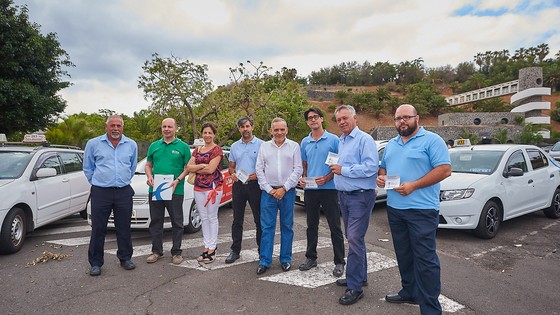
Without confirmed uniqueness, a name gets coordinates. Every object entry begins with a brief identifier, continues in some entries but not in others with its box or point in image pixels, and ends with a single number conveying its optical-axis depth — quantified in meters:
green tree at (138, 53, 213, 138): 14.25
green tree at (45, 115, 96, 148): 17.58
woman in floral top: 4.66
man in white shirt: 4.31
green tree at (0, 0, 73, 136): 12.52
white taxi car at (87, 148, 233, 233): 5.80
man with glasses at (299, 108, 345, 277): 4.15
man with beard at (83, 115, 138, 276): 4.40
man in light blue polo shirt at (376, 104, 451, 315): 3.04
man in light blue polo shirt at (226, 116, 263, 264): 4.60
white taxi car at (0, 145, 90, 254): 5.20
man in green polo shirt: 4.75
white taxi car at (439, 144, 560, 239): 5.72
